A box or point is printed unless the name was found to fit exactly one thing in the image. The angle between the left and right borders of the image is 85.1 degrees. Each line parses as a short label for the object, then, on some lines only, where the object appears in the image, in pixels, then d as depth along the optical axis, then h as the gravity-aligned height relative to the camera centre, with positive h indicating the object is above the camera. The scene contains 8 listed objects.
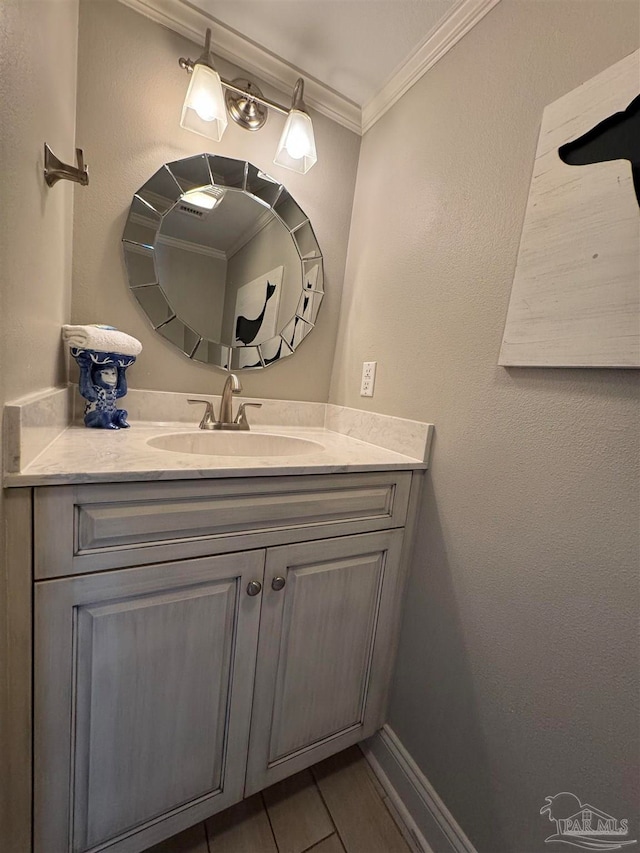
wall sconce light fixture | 0.99 +0.80
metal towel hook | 0.72 +0.39
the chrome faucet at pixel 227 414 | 1.17 -0.15
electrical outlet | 1.23 +0.03
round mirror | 1.12 +0.38
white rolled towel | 0.91 +0.05
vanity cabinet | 0.62 -0.57
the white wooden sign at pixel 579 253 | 0.60 +0.30
